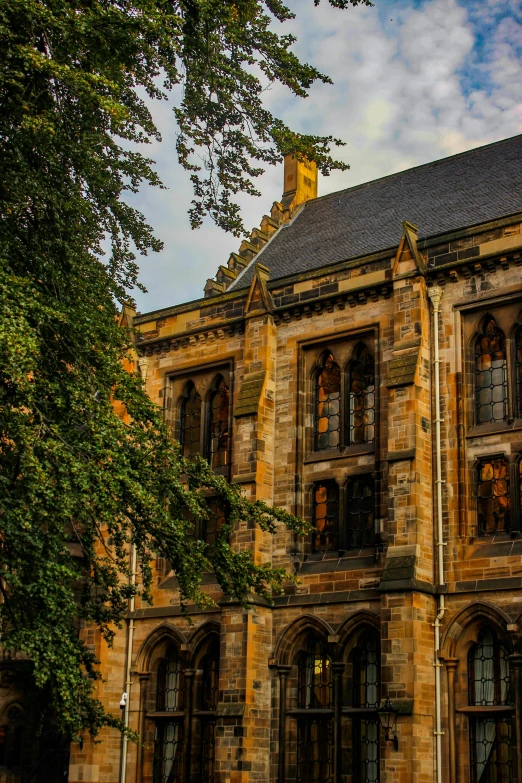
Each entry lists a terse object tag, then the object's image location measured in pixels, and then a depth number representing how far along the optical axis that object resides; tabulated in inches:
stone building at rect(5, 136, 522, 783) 813.9
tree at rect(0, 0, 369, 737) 533.6
